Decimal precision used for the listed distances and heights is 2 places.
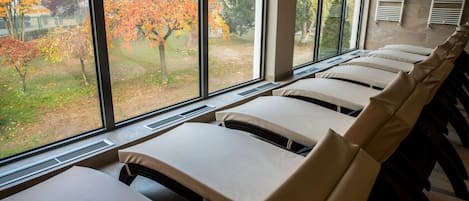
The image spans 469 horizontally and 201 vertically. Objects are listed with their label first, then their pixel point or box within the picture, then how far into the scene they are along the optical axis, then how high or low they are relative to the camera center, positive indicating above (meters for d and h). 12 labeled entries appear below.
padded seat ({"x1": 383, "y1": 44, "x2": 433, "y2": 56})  5.78 -0.53
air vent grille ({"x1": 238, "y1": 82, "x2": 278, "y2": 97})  4.36 -0.94
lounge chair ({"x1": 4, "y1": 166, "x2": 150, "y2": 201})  1.76 -0.91
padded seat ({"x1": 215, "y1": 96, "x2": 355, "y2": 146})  2.60 -0.81
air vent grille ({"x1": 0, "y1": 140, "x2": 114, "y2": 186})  2.35 -1.07
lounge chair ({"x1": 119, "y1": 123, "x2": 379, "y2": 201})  1.03 -0.85
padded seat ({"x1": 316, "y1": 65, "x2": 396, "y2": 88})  4.02 -0.69
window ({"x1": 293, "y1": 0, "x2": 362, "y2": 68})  5.68 -0.22
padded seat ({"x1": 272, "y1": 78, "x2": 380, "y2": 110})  3.30 -0.75
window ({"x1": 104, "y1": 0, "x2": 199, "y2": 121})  3.11 -0.38
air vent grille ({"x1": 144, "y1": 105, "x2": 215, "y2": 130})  3.29 -1.01
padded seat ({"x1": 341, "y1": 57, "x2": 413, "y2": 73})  4.61 -0.63
